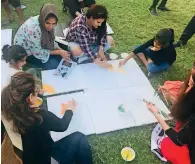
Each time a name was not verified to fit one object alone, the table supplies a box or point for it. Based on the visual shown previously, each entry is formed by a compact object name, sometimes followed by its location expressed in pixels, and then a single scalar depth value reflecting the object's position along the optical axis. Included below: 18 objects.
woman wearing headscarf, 2.80
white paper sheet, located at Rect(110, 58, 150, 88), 3.07
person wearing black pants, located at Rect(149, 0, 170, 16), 4.38
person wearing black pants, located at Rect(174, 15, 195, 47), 3.67
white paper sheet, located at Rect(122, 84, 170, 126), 2.73
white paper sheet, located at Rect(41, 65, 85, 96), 2.97
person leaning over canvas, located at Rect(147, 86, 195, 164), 2.01
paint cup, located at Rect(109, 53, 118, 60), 3.42
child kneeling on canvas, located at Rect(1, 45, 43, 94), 2.55
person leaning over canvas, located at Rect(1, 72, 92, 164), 1.77
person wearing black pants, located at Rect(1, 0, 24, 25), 3.75
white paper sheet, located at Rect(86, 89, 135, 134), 2.65
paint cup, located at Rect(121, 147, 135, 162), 2.44
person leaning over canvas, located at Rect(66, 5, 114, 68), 2.97
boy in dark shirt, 3.11
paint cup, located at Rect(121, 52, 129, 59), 3.49
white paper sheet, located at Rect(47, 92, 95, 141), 2.56
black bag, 3.95
